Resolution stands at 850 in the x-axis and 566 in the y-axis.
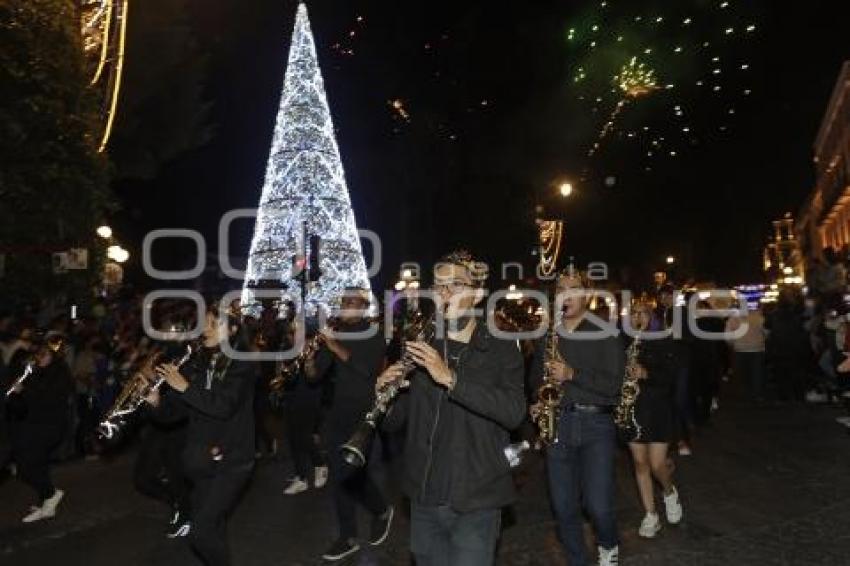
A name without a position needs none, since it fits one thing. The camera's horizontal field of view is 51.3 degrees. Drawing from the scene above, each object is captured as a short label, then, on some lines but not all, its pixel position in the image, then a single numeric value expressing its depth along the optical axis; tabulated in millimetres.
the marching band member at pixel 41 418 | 7754
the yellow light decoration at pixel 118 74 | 14586
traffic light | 13953
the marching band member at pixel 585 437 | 5355
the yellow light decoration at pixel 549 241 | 27156
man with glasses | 3814
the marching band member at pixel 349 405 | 6621
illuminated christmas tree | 24000
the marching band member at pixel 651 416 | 6633
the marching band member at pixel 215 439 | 5121
